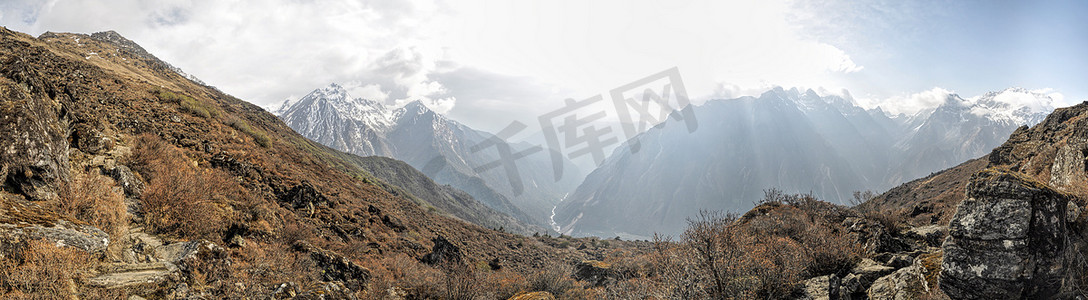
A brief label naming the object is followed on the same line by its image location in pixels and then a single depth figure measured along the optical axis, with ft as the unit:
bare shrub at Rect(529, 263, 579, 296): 49.42
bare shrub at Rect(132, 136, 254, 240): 29.76
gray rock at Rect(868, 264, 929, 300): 23.13
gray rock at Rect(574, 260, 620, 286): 61.67
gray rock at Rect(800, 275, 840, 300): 28.27
